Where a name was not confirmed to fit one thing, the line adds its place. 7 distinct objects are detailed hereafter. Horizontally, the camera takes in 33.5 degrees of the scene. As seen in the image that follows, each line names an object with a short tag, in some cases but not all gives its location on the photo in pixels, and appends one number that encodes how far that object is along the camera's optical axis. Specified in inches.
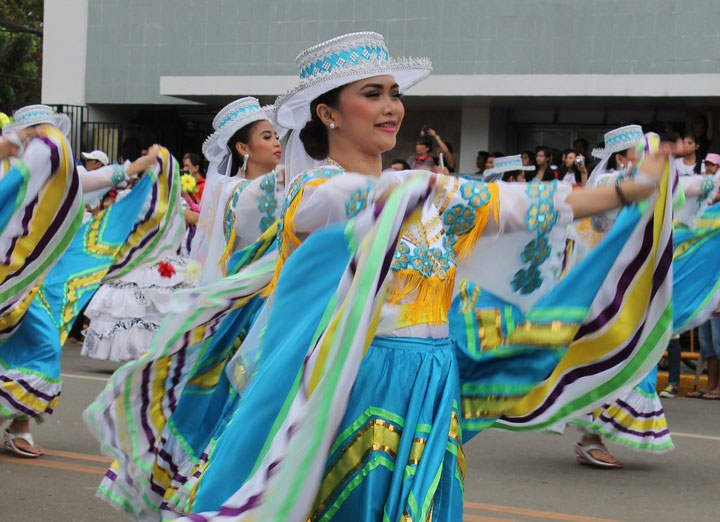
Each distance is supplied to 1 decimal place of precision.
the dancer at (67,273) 254.5
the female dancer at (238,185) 204.5
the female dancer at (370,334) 108.9
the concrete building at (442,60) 581.3
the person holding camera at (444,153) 455.5
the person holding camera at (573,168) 432.8
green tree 1140.1
